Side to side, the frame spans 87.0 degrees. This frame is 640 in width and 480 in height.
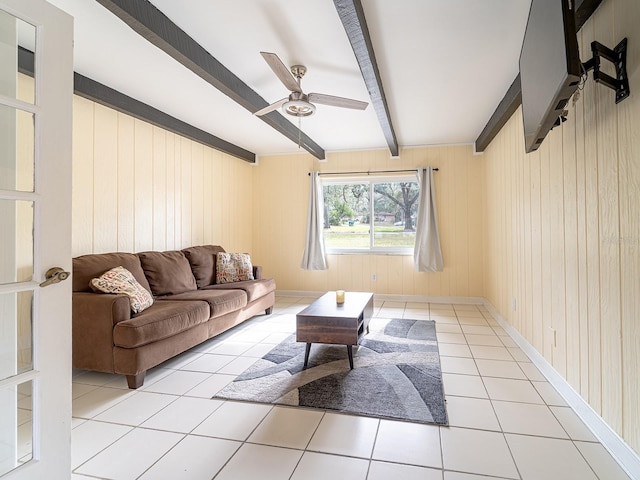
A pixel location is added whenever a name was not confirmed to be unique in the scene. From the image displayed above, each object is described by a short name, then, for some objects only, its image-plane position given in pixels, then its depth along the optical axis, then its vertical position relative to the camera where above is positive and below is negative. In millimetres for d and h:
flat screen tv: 1254 +772
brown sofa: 2350 -559
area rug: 2098 -999
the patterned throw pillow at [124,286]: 2539 -330
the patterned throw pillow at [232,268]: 4195 -315
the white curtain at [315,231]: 5453 +194
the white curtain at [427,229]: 5000 +202
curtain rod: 5141 +1127
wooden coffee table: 2557 -645
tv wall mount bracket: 1497 +806
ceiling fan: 2631 +1154
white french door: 1235 +11
